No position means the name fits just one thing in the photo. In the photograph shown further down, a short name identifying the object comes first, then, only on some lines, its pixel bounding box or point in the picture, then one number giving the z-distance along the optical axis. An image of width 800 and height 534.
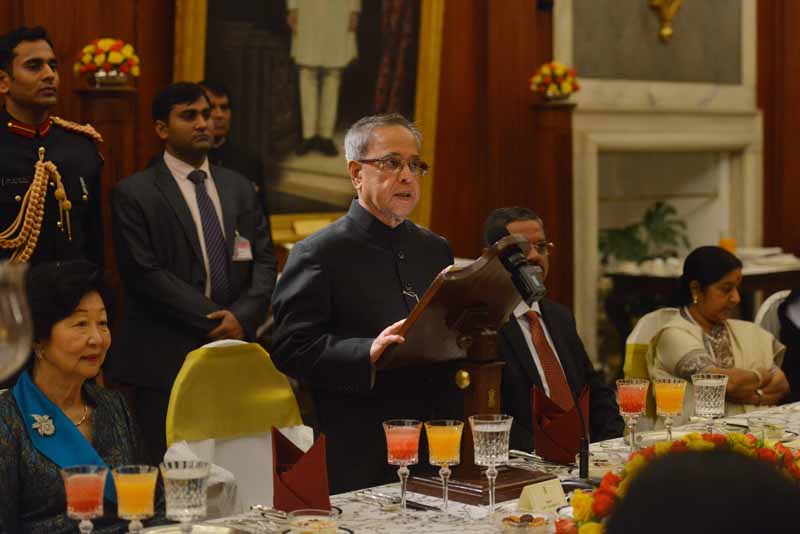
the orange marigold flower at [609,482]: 3.66
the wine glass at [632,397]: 5.11
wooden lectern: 4.60
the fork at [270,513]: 4.29
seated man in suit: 6.47
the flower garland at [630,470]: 3.58
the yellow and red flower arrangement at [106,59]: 8.03
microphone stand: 4.81
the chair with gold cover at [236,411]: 5.39
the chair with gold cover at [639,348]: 7.45
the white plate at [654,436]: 5.38
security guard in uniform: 6.79
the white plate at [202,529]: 4.08
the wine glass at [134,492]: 3.74
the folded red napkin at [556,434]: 5.11
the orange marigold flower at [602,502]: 3.58
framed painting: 9.21
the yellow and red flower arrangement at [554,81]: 11.17
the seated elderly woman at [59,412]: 4.50
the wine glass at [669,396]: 5.20
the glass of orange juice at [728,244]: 12.74
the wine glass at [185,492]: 3.78
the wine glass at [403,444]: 4.34
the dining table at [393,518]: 4.16
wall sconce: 12.92
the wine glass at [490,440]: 4.42
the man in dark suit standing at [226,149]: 8.65
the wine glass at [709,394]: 5.42
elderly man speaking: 5.21
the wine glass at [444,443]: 4.34
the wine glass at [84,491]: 3.72
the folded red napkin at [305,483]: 4.27
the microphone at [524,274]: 4.14
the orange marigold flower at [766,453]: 3.83
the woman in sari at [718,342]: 7.33
